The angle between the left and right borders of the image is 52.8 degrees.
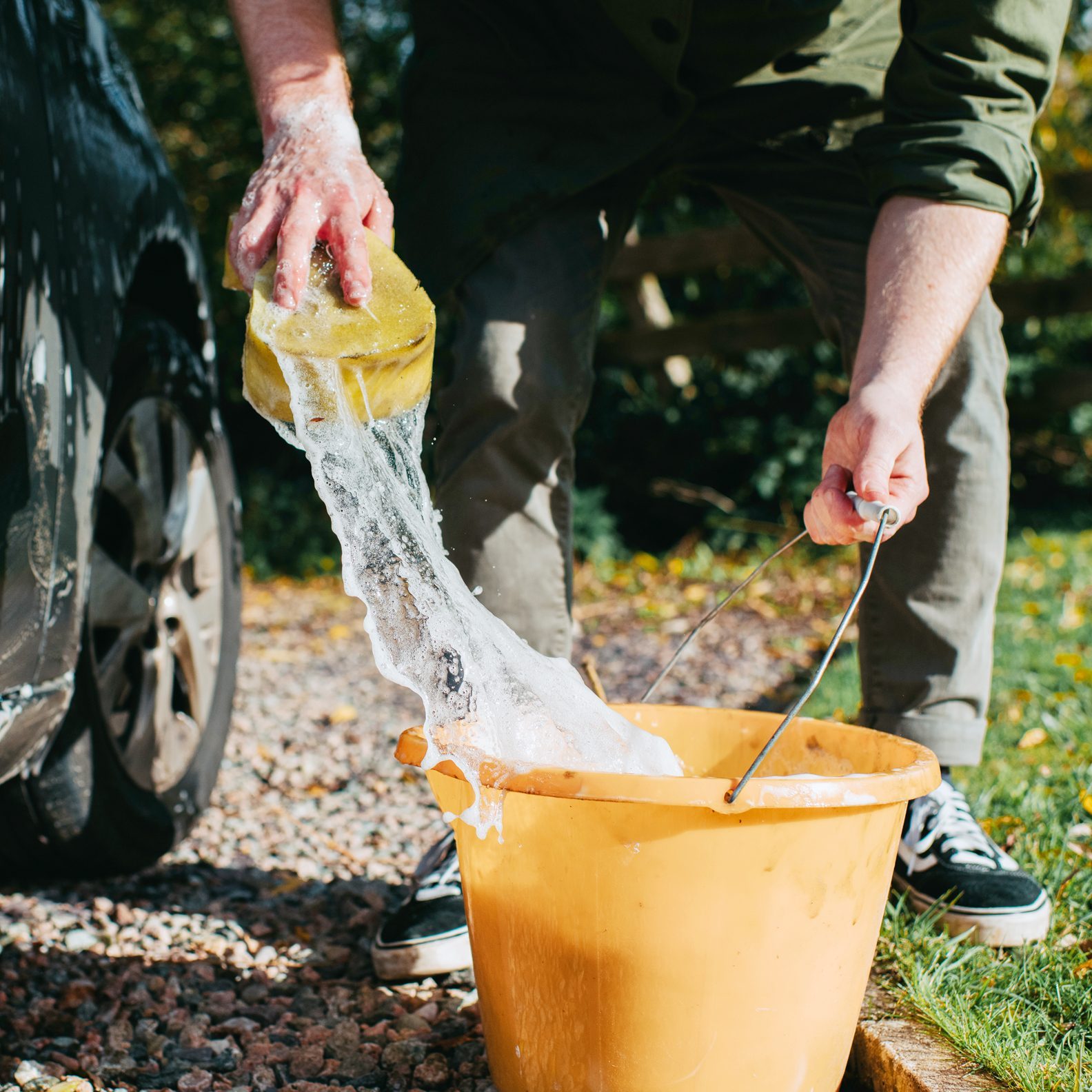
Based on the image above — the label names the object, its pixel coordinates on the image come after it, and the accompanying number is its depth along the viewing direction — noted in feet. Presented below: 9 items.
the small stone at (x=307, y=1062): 4.84
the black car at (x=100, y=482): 4.73
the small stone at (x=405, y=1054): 4.91
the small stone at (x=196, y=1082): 4.66
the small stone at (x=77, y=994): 5.38
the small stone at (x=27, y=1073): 4.66
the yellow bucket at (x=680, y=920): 3.71
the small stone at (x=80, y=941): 5.90
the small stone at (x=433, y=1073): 4.78
